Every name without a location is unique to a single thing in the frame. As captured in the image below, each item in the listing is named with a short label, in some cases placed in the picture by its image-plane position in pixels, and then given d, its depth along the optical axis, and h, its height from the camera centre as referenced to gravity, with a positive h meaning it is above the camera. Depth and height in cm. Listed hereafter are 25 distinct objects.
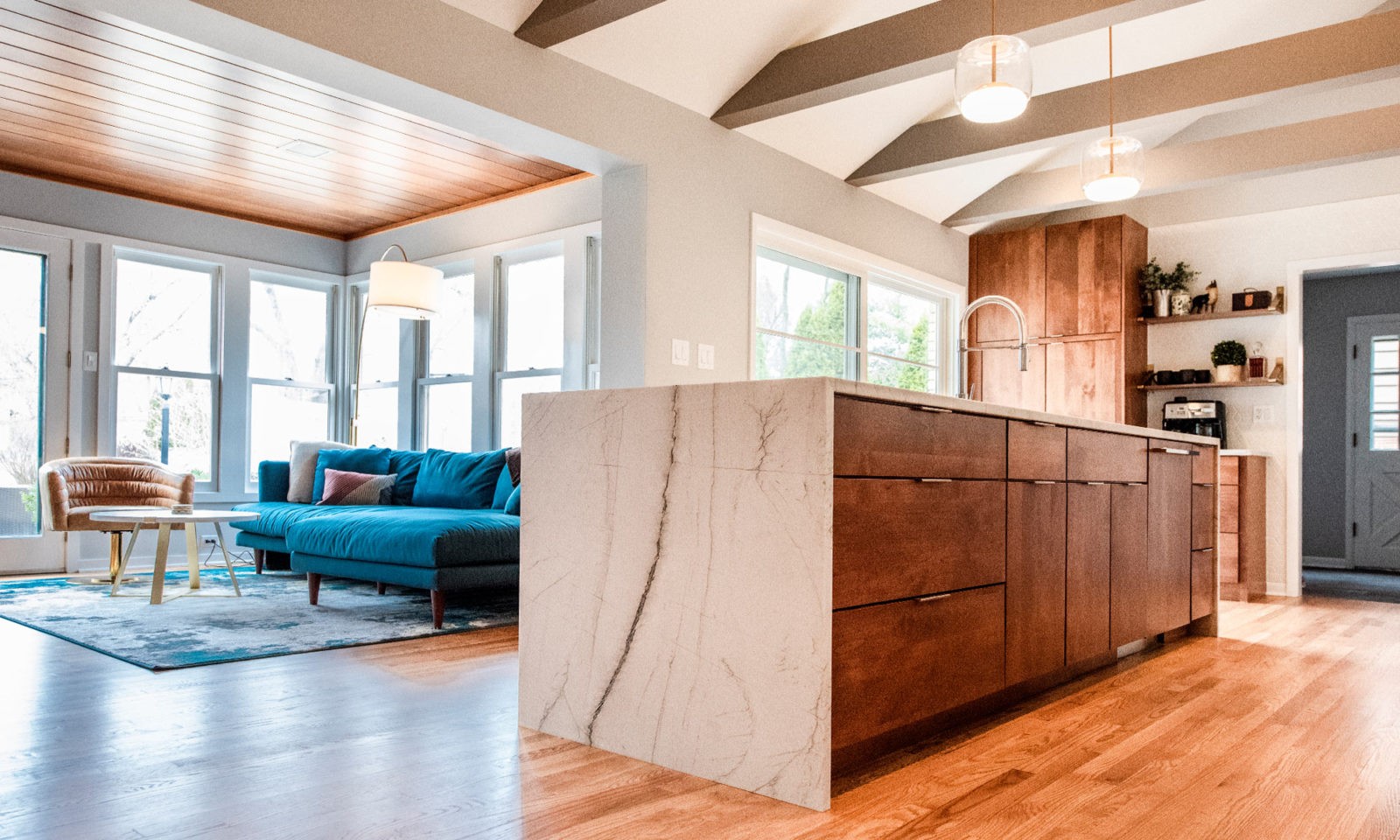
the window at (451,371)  657 +37
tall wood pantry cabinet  600 +70
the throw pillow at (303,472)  597 -29
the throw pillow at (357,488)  558 -36
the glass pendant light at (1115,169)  398 +107
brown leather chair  521 -38
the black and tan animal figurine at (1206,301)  598 +81
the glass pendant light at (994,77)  300 +109
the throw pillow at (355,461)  587 -22
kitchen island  197 -32
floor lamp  557 +78
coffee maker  592 +10
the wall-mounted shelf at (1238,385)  576 +29
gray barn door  757 -5
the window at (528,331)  598 +60
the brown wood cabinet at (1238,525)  543 -50
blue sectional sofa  391 -48
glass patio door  577 +22
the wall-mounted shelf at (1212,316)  585 +71
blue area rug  346 -81
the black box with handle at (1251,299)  582 +80
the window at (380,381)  709 +33
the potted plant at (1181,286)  605 +91
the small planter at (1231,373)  586 +36
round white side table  451 -46
